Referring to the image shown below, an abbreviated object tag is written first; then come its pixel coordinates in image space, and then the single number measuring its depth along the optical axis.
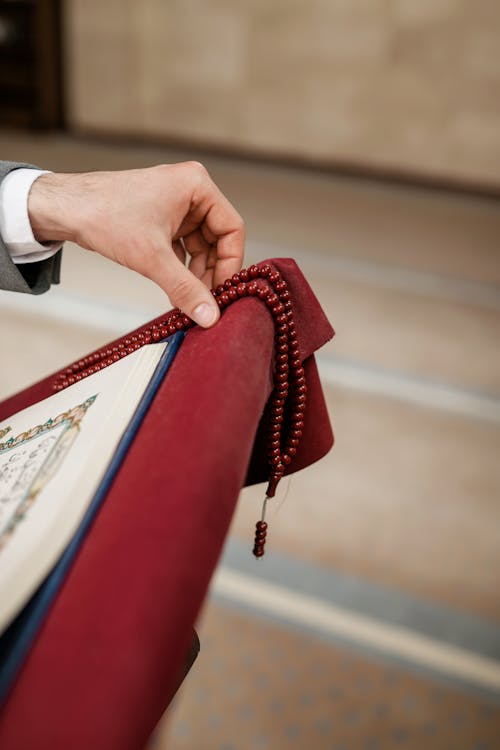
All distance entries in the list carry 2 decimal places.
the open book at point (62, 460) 0.32
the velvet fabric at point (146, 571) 0.27
